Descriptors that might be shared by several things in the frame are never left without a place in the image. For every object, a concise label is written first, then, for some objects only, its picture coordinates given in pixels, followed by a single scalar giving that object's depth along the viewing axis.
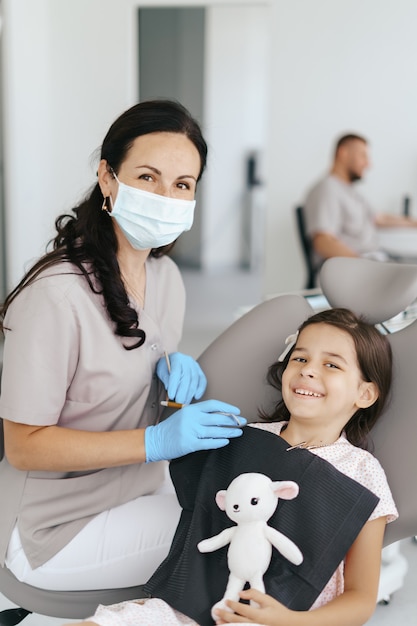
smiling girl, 1.07
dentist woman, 1.16
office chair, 3.88
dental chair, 1.18
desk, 3.72
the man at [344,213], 3.78
